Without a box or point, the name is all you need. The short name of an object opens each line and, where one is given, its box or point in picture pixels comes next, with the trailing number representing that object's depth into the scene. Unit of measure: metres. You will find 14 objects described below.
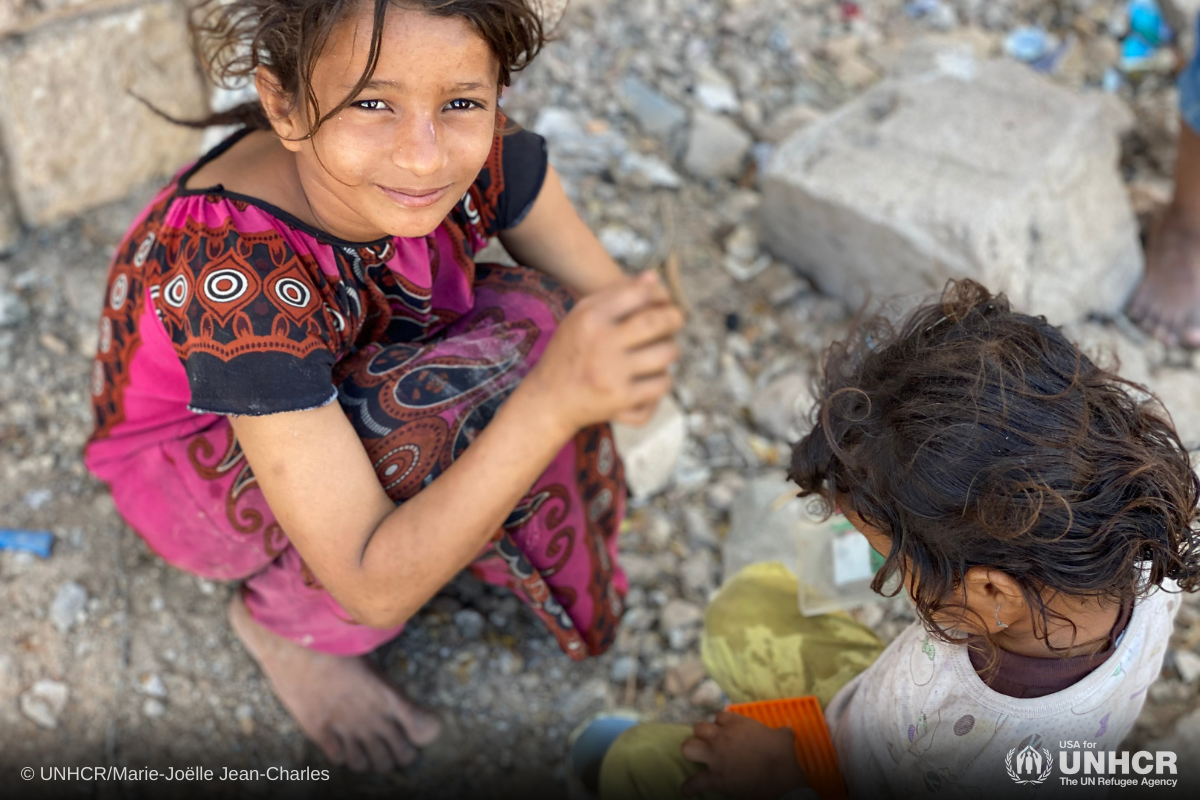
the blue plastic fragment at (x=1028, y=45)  3.18
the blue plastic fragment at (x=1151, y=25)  3.17
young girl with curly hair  1.00
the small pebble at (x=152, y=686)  1.68
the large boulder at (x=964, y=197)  2.20
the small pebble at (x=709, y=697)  1.76
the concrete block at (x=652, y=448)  1.97
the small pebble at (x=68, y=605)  1.72
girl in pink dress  1.05
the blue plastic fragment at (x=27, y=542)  1.78
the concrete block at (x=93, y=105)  2.00
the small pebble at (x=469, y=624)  1.80
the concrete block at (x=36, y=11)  1.90
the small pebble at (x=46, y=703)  1.62
